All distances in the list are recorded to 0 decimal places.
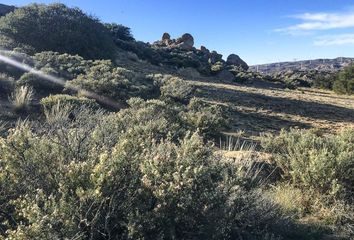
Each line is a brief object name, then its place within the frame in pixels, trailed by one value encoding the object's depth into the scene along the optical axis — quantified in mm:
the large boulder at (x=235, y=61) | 80394
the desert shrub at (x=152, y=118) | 9875
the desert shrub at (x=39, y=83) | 16016
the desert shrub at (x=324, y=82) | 55238
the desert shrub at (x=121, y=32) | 61897
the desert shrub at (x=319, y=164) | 7645
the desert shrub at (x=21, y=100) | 12948
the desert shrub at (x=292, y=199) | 7016
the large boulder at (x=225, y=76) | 44203
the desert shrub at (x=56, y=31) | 26594
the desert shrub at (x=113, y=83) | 16969
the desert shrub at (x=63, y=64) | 19216
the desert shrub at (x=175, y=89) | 19859
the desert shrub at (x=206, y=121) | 13728
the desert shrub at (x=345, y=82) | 44681
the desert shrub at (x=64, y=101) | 13188
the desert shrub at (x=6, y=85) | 15055
